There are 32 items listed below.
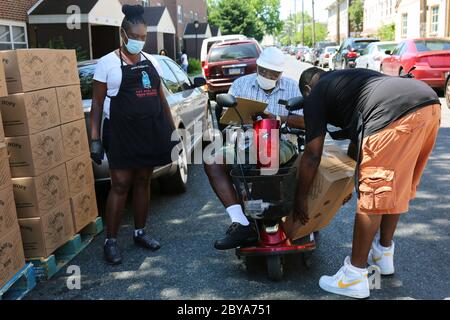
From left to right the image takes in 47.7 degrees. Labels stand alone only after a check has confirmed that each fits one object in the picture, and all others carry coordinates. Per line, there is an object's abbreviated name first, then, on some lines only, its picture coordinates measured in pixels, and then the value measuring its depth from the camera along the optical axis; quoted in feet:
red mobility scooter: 11.24
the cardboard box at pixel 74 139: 13.99
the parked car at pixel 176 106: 17.10
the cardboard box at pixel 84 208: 14.25
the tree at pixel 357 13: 193.57
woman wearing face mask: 13.23
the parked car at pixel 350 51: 69.75
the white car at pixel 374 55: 57.57
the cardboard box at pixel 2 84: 11.37
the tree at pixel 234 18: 198.08
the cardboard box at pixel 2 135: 11.29
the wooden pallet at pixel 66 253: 12.50
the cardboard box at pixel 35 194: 12.35
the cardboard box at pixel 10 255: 10.96
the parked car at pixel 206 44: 59.89
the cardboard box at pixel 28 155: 12.26
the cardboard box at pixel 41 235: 12.53
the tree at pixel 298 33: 314.55
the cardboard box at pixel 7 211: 11.11
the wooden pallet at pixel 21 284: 11.39
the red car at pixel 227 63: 46.60
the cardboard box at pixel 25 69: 12.07
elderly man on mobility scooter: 11.91
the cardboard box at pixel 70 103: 13.93
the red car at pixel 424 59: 41.45
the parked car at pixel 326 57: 106.11
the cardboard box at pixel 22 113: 12.15
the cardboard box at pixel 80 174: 14.12
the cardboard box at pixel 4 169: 11.19
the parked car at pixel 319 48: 131.25
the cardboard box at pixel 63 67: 13.62
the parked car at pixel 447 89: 36.98
